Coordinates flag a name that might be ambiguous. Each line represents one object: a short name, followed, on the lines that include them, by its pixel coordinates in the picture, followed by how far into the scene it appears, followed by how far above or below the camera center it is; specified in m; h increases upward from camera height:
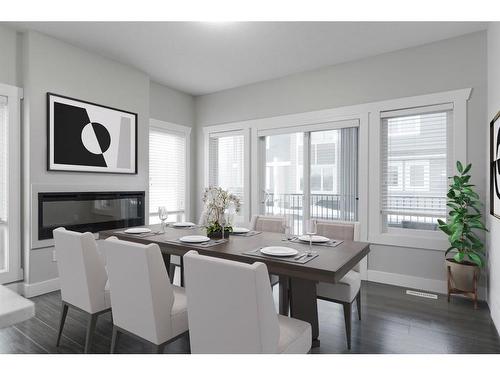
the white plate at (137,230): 2.63 -0.40
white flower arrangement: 2.44 -0.19
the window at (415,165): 3.36 +0.24
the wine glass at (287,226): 2.49 -0.37
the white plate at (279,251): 1.85 -0.41
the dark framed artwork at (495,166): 2.38 +0.17
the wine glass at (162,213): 2.69 -0.24
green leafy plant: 2.83 -0.34
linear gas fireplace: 3.22 -0.30
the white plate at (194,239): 2.26 -0.40
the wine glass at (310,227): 2.05 -0.28
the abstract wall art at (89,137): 3.27 +0.57
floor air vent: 3.15 -1.13
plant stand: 2.82 -0.99
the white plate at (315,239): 2.26 -0.40
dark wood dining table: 1.67 -0.43
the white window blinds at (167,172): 4.67 +0.22
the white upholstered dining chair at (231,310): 1.26 -0.54
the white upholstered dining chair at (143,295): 1.58 -0.60
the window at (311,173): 4.01 +0.19
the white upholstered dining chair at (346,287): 2.12 -0.73
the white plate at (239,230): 2.70 -0.40
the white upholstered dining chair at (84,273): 1.90 -0.57
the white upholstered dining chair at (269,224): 3.07 -0.39
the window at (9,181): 3.05 +0.04
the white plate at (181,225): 3.06 -0.40
